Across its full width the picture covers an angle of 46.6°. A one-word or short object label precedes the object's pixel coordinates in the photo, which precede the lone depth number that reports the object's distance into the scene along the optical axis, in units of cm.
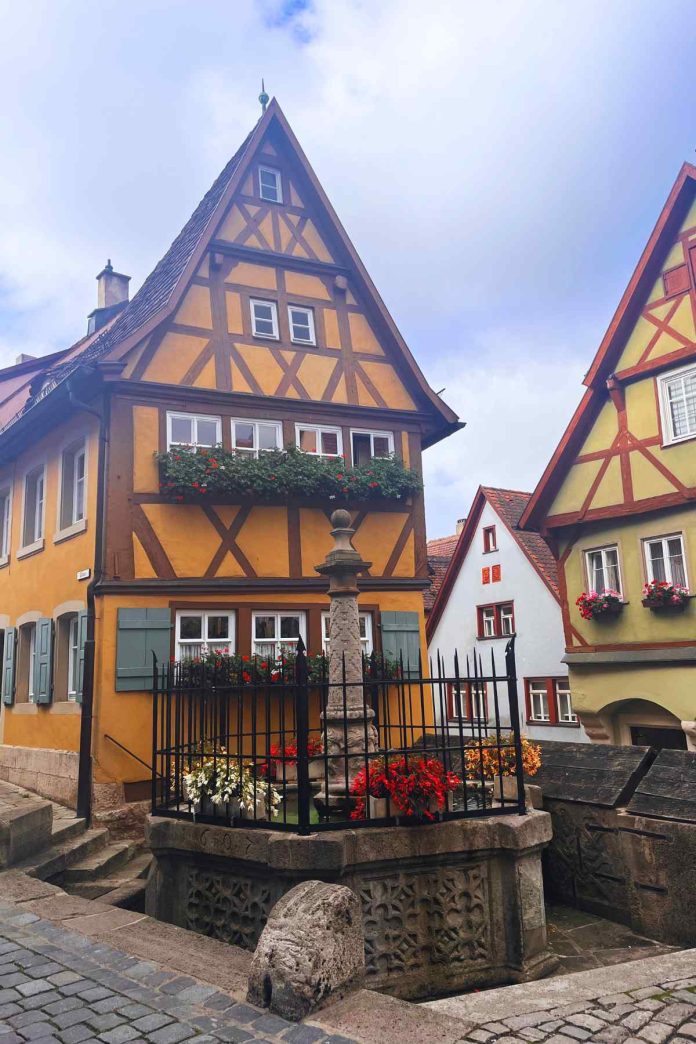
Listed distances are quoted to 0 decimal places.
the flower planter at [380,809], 622
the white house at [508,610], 2177
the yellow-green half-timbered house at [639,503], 1422
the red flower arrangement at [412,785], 613
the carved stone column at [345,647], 794
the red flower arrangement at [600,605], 1502
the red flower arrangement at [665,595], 1389
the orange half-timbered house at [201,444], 1132
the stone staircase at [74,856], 806
